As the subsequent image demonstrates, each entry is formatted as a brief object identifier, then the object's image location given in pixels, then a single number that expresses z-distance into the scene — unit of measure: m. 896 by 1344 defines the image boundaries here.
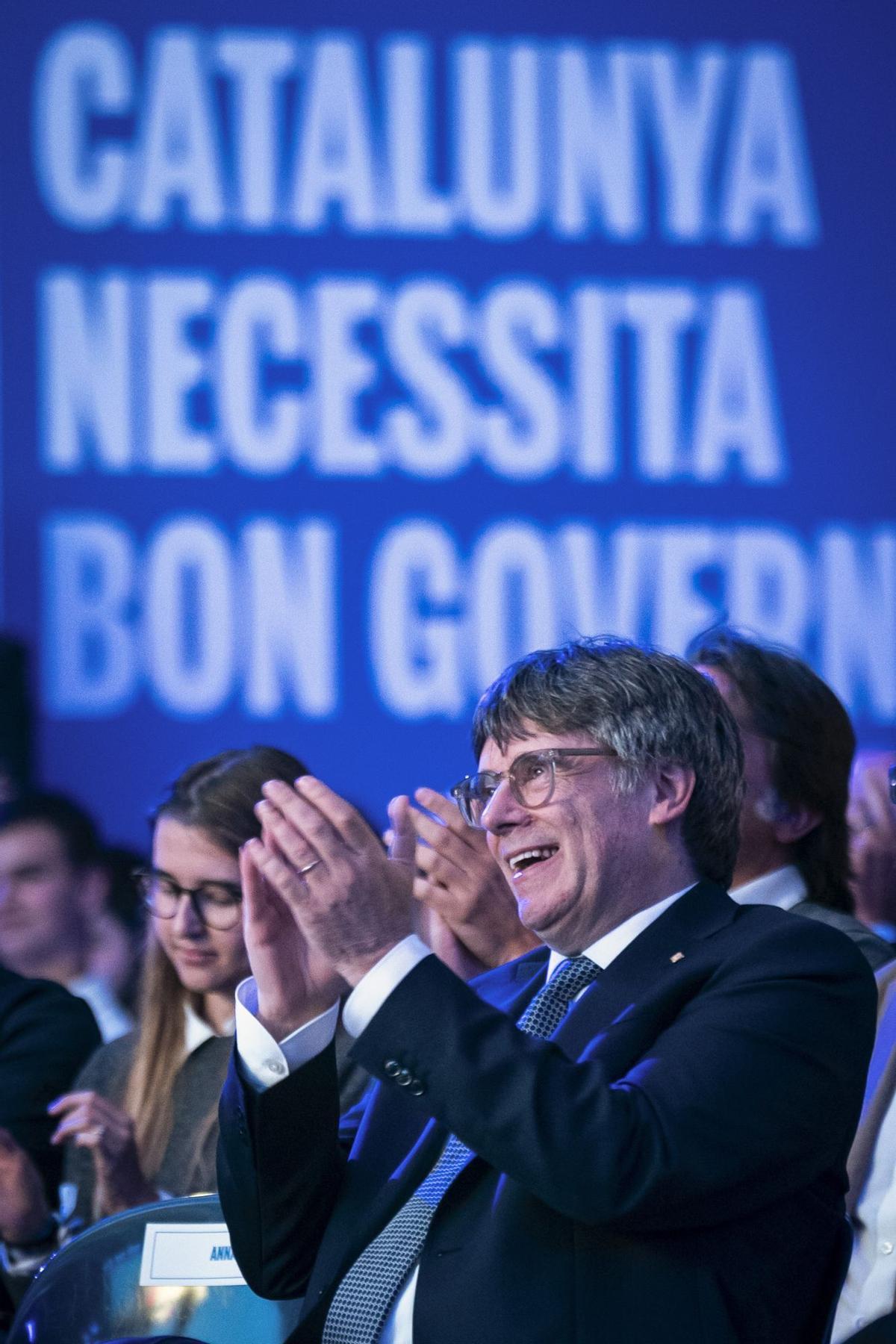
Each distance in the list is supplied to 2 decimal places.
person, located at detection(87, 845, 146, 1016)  9.30
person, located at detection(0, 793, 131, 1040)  9.07
